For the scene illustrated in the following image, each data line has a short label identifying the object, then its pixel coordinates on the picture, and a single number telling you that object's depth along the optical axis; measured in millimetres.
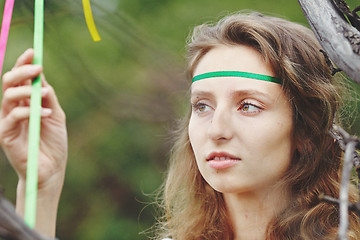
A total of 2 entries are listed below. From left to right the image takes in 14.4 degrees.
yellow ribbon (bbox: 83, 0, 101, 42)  1648
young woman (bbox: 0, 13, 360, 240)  1736
